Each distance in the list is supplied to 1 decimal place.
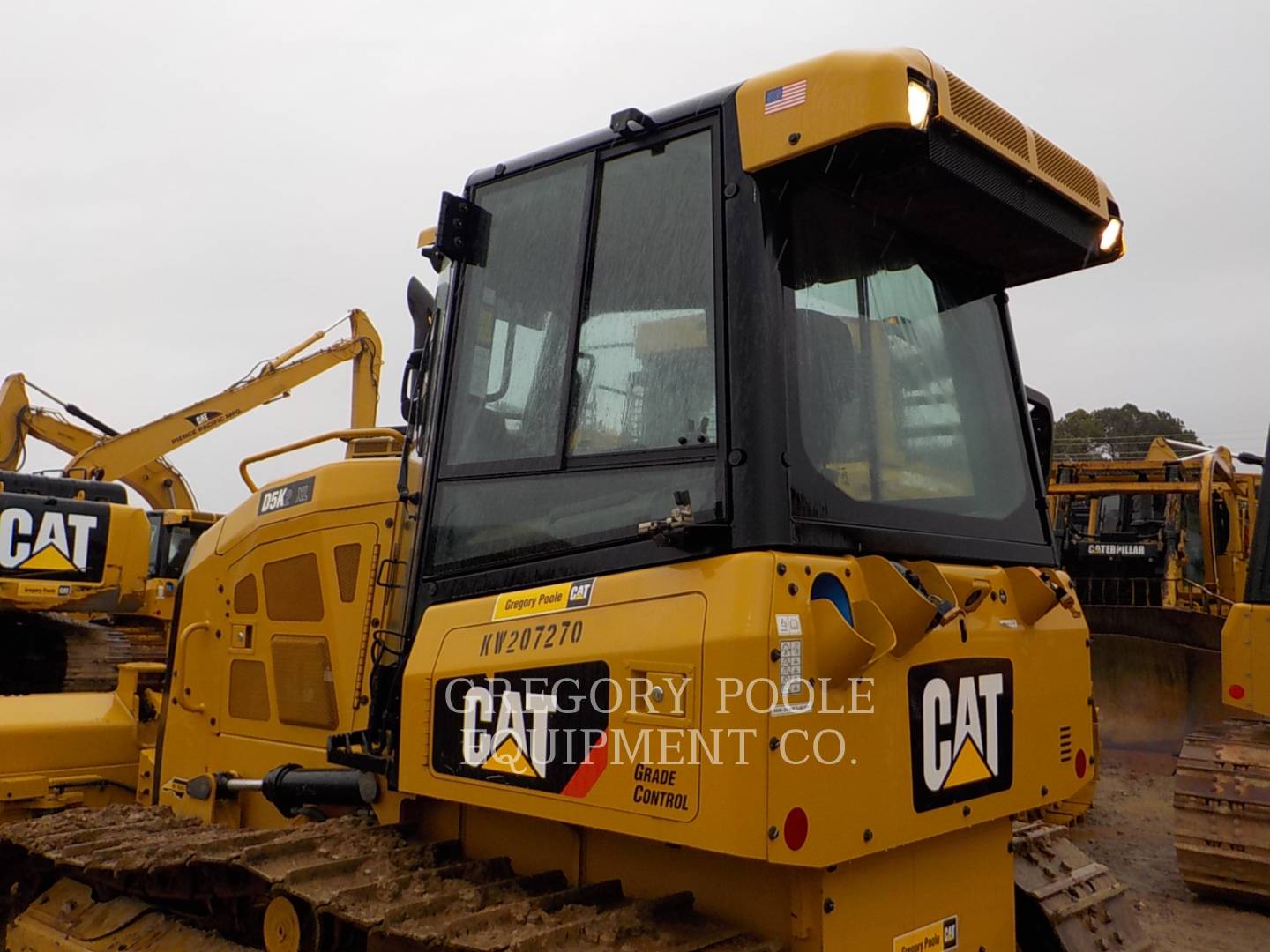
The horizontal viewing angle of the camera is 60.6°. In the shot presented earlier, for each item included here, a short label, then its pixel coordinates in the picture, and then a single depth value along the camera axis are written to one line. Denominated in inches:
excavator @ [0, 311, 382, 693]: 420.8
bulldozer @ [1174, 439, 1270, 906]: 229.6
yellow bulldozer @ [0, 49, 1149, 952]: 91.5
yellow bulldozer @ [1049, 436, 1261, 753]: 380.7
